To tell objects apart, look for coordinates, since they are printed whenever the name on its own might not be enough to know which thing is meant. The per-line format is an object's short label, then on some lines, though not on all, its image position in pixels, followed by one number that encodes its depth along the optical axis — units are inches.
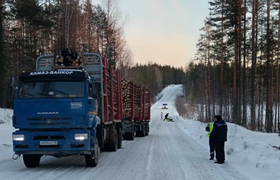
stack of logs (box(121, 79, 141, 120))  812.6
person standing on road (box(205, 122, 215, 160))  490.6
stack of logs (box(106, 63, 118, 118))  530.0
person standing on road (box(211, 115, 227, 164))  473.1
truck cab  379.9
